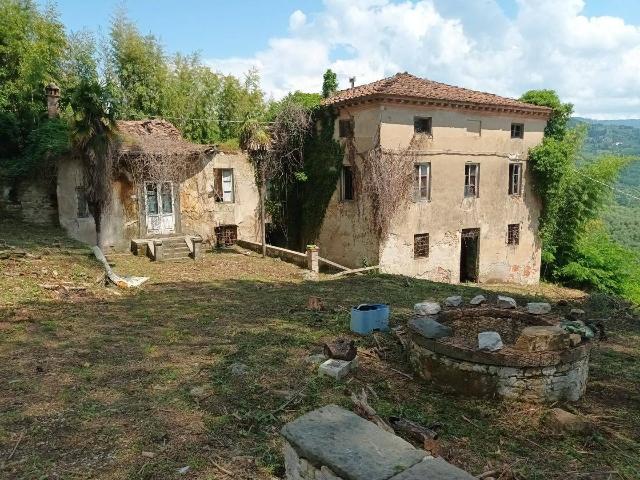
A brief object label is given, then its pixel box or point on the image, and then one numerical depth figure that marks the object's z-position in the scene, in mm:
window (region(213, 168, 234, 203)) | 19617
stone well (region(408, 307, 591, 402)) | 5676
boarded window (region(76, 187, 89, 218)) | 16828
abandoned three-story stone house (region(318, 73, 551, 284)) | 17578
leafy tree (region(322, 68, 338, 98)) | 25625
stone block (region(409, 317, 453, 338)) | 6297
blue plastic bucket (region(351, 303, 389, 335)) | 8125
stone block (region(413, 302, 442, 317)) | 7496
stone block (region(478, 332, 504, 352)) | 5793
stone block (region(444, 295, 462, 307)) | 8141
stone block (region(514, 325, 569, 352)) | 5773
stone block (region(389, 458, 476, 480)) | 2762
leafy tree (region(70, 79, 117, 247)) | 14289
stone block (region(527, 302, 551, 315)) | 7559
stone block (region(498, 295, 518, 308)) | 7879
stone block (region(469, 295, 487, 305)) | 8109
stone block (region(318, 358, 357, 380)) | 6152
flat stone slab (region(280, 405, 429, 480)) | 2875
